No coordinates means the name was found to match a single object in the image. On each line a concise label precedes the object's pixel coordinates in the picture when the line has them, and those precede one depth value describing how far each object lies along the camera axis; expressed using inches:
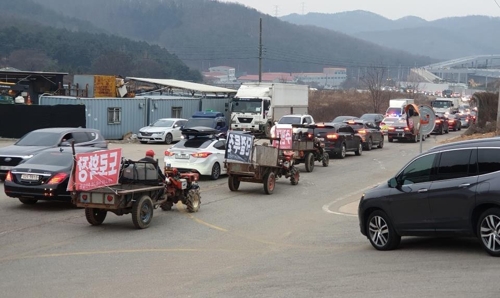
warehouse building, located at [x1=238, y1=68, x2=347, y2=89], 7206.7
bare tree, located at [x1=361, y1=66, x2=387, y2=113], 3479.8
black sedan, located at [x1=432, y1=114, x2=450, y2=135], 2135.8
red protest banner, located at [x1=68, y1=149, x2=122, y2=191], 579.2
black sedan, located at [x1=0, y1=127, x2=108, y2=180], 845.8
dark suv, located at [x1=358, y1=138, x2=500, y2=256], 430.3
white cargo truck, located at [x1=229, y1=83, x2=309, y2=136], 1844.2
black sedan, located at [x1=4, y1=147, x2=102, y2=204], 661.9
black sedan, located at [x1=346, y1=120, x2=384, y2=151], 1525.6
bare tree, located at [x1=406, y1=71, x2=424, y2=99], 4482.8
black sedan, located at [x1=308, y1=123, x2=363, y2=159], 1306.6
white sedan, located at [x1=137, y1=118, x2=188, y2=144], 1649.9
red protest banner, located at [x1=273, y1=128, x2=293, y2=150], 1014.4
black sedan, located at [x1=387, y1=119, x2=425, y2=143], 1803.9
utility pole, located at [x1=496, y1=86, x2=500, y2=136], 1268.6
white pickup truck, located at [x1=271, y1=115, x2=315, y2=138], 1655.0
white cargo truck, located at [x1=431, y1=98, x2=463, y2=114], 2817.7
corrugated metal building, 1684.3
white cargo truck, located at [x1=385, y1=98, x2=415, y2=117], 2244.1
